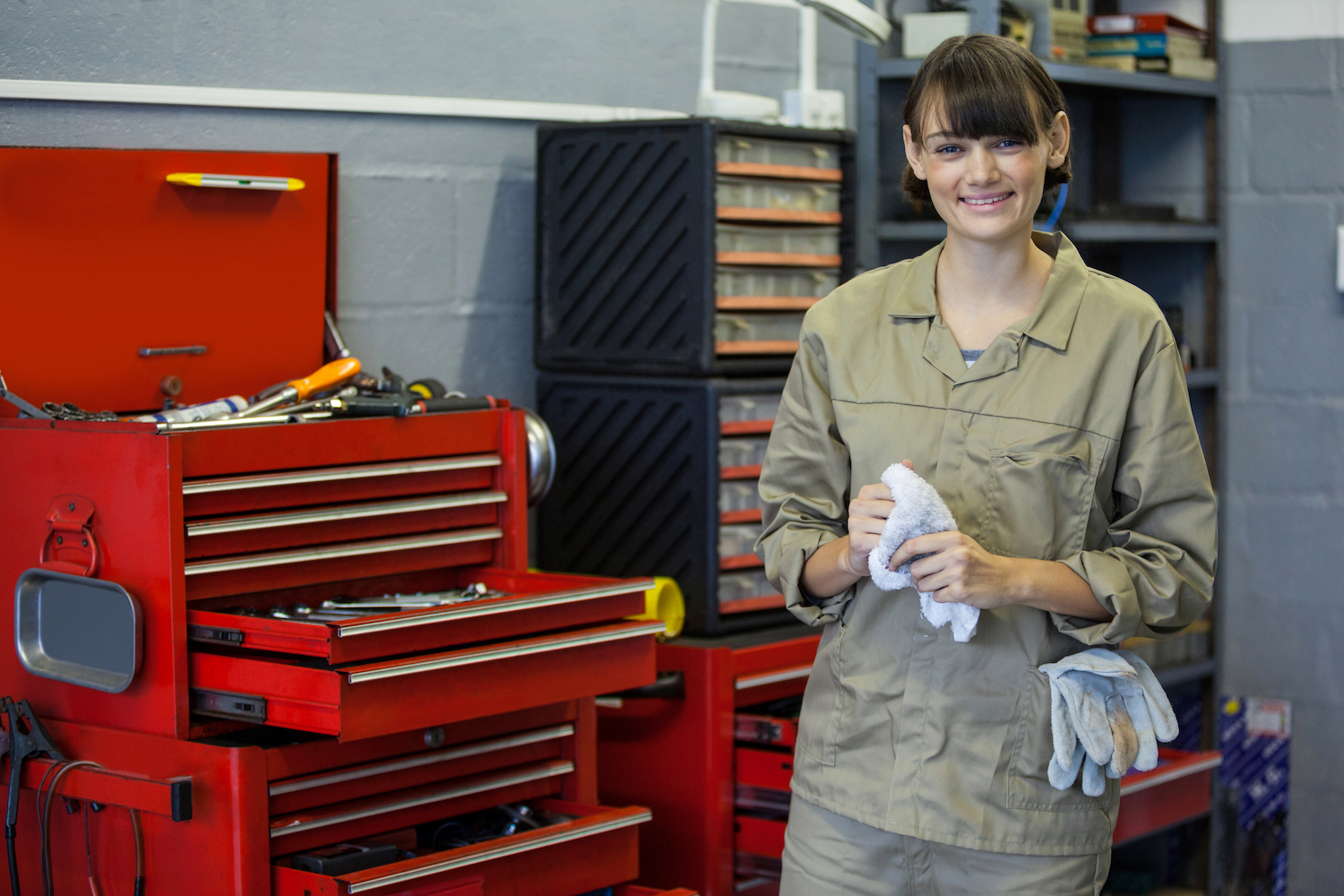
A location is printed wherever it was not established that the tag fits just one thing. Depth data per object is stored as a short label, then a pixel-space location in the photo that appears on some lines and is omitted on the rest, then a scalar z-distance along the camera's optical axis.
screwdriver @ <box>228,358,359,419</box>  4.58
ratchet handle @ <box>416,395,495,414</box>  4.64
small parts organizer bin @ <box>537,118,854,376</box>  5.06
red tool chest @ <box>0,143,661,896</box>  4.24
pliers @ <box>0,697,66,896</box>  4.37
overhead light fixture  5.27
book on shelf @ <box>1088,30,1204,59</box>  6.03
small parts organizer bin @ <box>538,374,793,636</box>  5.07
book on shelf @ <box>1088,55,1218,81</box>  6.04
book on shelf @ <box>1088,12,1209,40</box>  6.04
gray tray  4.30
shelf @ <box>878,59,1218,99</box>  5.77
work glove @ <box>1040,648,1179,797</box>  3.97
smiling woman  3.99
